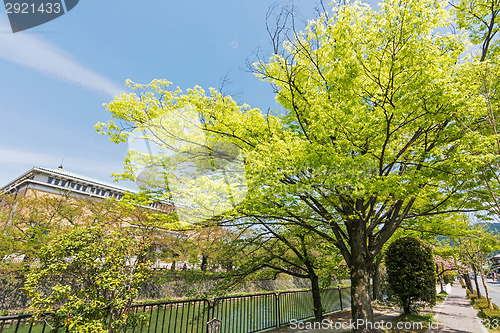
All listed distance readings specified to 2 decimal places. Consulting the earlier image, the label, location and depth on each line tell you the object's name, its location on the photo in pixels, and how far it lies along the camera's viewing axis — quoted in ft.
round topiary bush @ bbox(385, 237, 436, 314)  37.27
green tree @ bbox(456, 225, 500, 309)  51.85
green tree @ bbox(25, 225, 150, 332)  13.23
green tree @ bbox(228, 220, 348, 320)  34.19
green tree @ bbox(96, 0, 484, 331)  19.08
